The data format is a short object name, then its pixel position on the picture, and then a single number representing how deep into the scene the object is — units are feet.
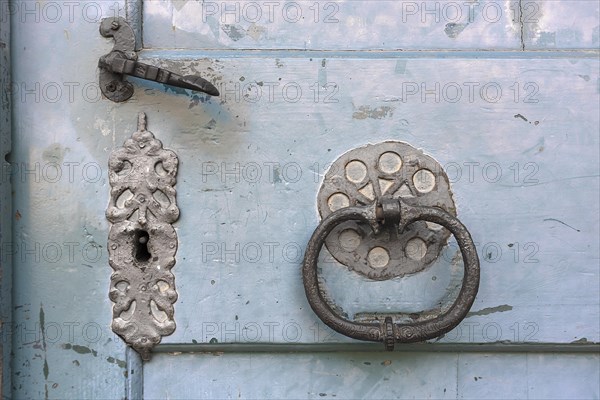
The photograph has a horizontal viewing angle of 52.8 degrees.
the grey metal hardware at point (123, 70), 2.23
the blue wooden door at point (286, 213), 2.39
